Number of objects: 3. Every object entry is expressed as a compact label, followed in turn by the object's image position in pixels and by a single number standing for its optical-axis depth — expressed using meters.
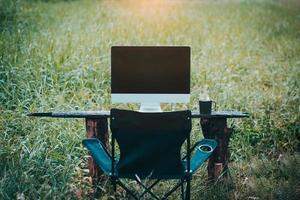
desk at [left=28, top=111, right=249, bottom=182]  3.91
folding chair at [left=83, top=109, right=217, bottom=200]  3.41
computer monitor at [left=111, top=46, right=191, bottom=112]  4.04
